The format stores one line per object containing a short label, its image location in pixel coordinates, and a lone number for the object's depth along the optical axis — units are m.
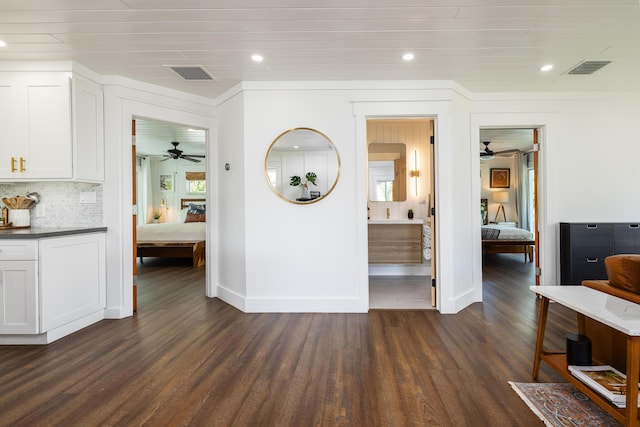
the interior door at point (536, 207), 3.99
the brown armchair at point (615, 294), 1.78
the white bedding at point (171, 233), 6.25
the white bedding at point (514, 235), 6.23
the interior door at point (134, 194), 3.49
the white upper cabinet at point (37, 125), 2.97
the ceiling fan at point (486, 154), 6.92
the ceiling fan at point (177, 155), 7.03
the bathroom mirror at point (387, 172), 5.37
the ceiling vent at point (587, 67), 3.07
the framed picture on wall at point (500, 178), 8.66
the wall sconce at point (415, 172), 5.33
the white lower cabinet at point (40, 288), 2.62
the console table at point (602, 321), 1.40
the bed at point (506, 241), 6.19
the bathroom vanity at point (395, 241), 4.92
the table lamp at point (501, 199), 8.55
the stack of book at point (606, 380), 1.51
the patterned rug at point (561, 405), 1.66
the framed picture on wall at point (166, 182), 9.07
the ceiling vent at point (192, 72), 3.08
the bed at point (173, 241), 6.09
